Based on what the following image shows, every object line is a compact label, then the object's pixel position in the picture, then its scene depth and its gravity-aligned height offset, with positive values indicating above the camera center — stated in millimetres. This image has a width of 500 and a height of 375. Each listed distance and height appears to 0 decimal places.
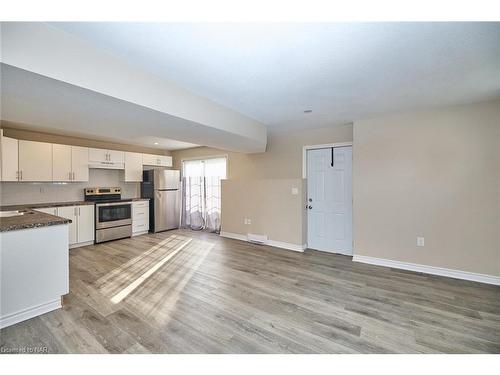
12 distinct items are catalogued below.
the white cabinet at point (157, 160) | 5861 +757
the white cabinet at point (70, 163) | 4352 +489
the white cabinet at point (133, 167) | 5488 +512
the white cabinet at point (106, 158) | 4871 +661
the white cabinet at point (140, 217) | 5348 -791
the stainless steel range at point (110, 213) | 4684 -623
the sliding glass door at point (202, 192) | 5816 -164
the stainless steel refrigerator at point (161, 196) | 5703 -263
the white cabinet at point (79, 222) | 4250 -747
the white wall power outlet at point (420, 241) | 3209 -810
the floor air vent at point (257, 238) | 4697 -1147
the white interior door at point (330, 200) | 4031 -246
